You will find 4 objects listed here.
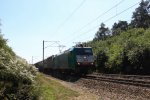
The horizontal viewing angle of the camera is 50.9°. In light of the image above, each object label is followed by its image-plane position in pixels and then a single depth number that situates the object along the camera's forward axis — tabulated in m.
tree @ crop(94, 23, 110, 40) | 58.49
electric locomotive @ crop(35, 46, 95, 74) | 15.22
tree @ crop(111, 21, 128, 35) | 52.99
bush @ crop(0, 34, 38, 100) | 4.32
